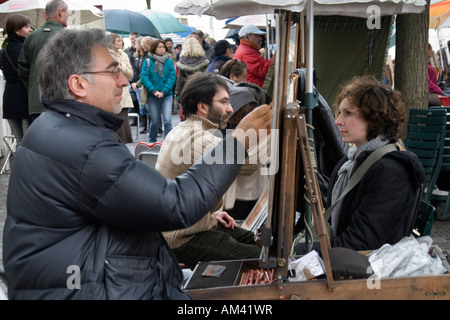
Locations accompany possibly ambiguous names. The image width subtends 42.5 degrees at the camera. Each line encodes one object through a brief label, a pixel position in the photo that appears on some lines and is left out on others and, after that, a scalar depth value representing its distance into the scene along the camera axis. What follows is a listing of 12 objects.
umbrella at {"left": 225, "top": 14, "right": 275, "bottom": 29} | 11.59
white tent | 3.32
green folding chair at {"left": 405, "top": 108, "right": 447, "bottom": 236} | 5.53
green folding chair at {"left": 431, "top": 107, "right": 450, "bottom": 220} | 5.75
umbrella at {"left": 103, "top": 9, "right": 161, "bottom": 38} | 13.14
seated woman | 2.65
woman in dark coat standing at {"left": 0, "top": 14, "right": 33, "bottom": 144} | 6.75
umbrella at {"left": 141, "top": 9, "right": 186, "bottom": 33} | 15.17
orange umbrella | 10.16
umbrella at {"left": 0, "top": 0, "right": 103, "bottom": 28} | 8.48
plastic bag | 2.12
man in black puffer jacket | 1.76
